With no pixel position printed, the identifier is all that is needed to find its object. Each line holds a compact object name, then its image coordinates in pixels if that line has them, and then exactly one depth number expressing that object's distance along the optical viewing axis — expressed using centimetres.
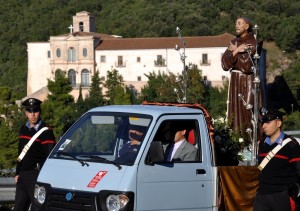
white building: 12162
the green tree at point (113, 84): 11262
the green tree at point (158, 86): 9969
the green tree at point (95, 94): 10688
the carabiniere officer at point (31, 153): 1094
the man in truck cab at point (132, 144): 976
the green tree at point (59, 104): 8772
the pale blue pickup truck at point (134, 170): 955
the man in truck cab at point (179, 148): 1023
